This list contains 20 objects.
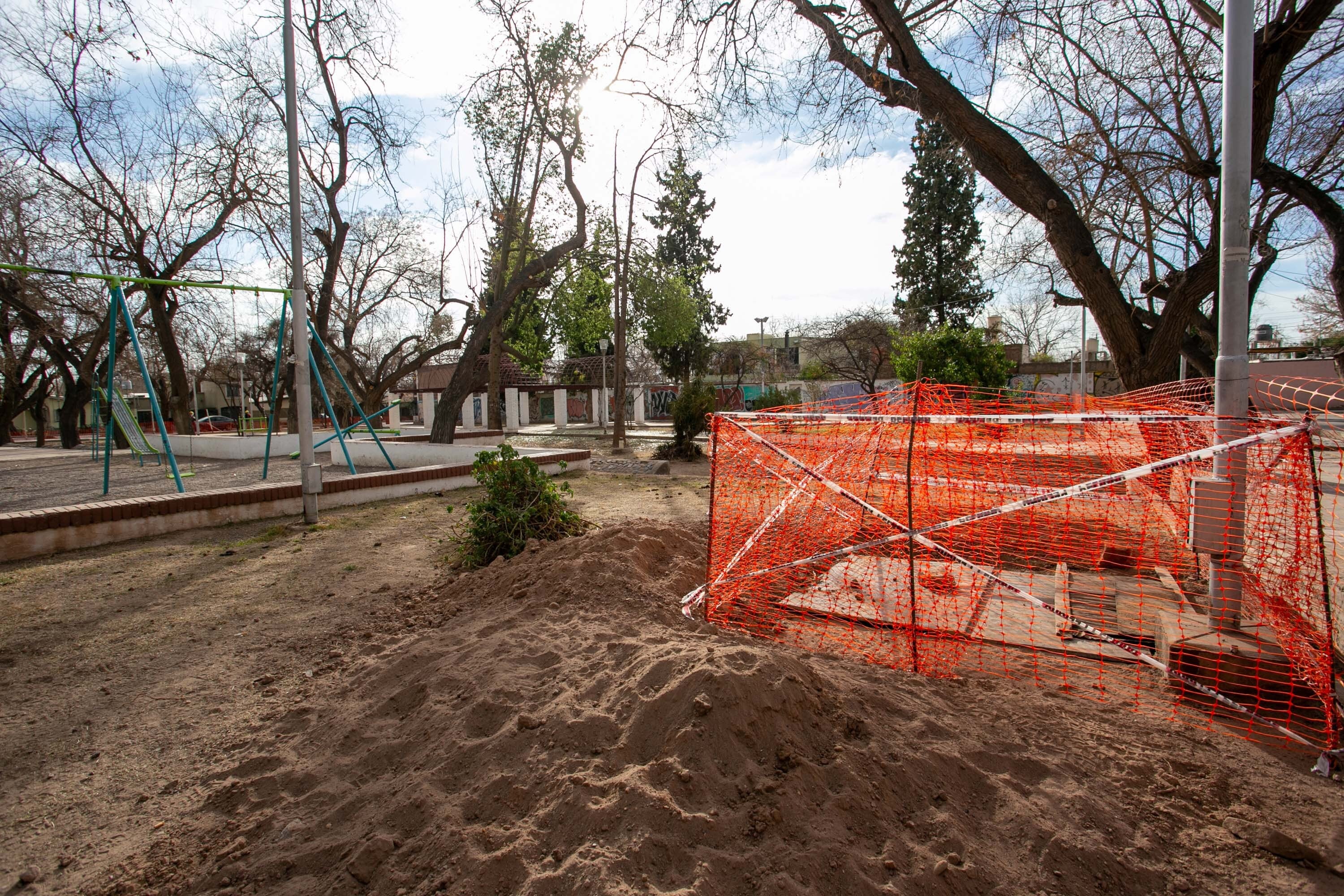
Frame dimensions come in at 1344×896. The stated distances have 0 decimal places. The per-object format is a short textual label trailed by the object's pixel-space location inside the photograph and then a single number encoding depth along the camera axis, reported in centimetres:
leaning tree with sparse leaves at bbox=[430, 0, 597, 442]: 1330
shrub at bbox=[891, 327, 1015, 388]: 2106
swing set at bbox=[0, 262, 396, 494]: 709
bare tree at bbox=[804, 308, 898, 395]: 3083
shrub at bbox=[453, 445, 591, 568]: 505
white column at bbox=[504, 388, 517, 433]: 2761
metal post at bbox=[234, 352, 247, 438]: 1995
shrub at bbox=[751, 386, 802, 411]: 1847
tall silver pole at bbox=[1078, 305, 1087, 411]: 2376
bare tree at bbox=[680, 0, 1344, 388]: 620
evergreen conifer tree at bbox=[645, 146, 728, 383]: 3734
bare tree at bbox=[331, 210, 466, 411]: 1992
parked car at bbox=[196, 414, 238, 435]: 3561
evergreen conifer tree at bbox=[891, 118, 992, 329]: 3269
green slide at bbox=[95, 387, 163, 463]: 1162
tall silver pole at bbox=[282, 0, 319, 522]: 668
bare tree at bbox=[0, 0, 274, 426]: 1475
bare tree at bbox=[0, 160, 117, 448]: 1493
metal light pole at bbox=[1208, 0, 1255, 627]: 312
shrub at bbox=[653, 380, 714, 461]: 1384
